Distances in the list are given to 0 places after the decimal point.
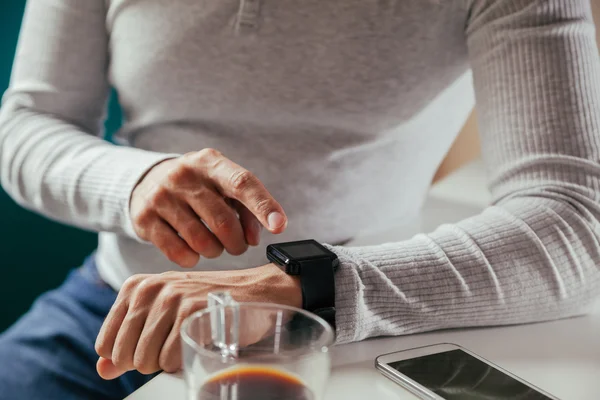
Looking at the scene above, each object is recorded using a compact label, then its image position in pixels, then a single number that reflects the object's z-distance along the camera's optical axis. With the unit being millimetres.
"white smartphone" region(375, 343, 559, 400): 471
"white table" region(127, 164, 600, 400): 482
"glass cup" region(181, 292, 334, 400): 358
